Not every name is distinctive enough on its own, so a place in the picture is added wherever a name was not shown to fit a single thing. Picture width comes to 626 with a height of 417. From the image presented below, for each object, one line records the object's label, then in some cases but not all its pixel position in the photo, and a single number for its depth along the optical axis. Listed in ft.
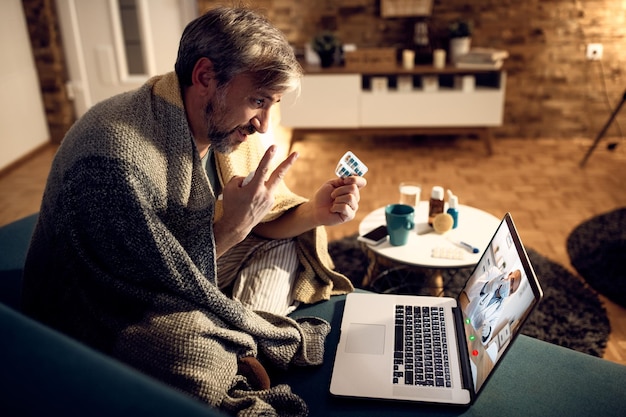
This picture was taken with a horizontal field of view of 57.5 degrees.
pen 5.99
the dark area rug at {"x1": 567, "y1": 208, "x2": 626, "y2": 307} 7.35
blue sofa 1.57
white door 12.72
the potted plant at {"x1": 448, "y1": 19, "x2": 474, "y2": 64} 11.91
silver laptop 3.51
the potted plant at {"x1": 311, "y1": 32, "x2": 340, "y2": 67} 12.07
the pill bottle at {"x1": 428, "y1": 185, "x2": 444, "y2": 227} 6.48
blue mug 6.00
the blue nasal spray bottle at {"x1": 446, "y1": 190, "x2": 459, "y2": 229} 6.54
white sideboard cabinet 12.01
